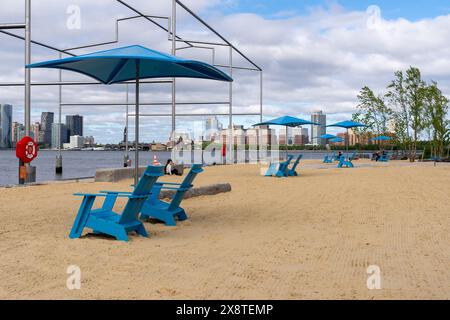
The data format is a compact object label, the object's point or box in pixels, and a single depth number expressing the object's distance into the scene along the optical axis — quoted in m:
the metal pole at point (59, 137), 20.02
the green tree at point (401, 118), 31.33
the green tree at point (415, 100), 30.42
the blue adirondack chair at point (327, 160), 26.62
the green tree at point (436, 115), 31.52
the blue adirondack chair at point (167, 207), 6.21
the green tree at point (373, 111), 34.78
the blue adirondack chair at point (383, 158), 29.27
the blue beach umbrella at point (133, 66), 5.40
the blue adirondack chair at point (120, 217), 5.05
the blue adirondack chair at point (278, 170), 14.68
